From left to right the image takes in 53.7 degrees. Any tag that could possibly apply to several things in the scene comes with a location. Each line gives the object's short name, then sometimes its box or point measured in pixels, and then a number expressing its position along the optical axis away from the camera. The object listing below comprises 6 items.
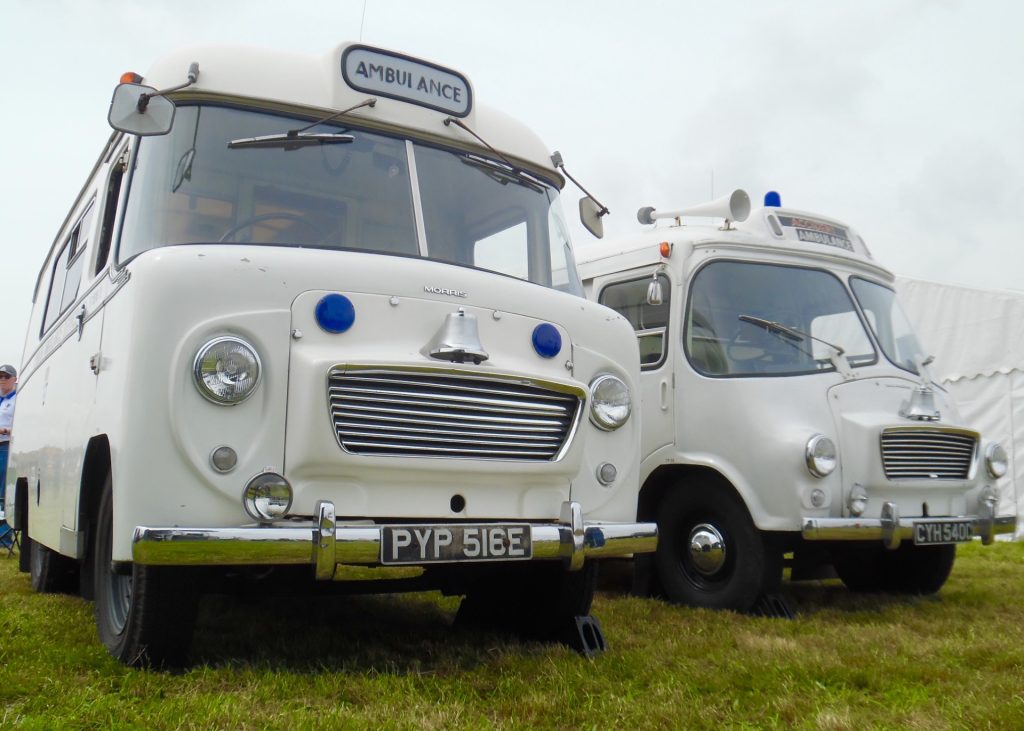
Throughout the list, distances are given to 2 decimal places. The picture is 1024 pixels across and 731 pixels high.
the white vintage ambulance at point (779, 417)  6.09
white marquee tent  12.16
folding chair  9.64
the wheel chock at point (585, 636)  4.74
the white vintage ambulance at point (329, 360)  3.64
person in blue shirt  9.90
